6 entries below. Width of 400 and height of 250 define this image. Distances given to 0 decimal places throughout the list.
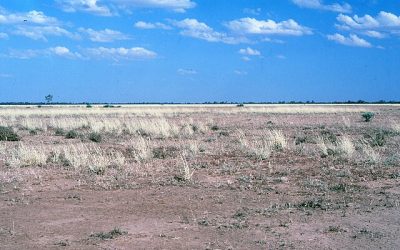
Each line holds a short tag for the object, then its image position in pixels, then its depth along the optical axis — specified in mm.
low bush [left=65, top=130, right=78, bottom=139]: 24538
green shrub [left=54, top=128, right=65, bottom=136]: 26819
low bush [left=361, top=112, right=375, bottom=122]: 37881
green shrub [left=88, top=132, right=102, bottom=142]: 22641
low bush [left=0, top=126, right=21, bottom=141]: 23109
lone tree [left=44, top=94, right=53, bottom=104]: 144250
